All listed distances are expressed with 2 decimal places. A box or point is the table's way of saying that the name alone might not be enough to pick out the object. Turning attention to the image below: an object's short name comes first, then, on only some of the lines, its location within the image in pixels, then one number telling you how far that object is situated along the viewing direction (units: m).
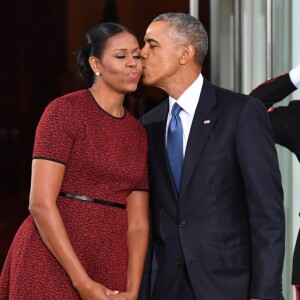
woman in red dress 5.38
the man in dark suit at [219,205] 5.41
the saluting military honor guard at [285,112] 6.77
